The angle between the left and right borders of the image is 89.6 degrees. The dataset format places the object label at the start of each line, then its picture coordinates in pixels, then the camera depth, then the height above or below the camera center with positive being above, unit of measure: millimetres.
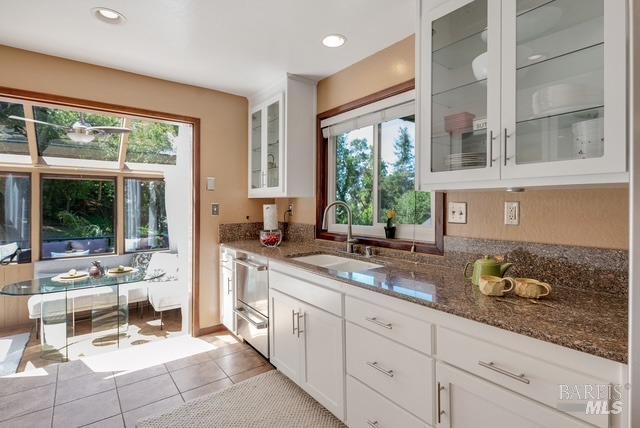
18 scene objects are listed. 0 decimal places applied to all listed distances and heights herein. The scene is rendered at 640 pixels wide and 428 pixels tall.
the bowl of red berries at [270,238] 2865 -245
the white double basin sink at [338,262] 2256 -385
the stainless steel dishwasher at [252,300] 2457 -730
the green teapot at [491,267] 1428 -254
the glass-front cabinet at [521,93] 1080 +477
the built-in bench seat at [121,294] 3354 -924
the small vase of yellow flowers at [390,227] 2303 -119
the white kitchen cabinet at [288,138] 2777 +650
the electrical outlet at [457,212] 1850 -10
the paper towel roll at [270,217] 3031 -62
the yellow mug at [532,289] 1258 -311
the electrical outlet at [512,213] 1616 -13
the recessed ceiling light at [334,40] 2131 +1153
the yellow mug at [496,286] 1308 -307
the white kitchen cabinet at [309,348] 1770 -853
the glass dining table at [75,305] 2939 -1016
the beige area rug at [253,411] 1865 -1229
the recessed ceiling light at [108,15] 1847 +1149
